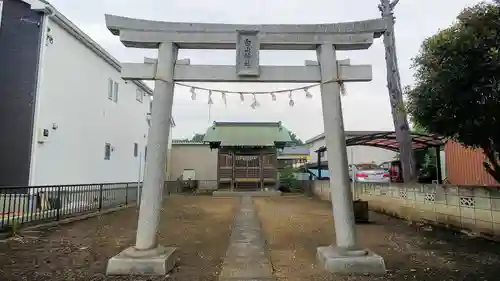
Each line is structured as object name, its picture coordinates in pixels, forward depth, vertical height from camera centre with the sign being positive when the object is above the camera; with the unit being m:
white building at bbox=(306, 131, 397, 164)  30.38 +1.92
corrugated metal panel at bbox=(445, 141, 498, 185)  12.72 +0.43
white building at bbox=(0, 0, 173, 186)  10.77 +2.71
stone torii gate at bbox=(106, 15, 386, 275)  5.70 +1.81
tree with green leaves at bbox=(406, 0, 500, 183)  5.25 +1.53
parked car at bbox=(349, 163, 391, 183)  18.78 +0.12
